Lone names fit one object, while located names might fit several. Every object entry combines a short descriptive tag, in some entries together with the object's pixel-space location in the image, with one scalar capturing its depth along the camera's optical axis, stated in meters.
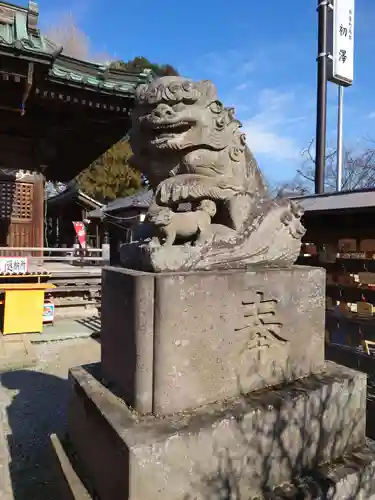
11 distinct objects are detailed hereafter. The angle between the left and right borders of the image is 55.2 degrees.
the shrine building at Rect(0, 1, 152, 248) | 5.29
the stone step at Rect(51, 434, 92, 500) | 1.85
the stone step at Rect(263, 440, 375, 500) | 1.78
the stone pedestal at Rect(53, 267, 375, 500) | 1.61
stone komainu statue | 1.99
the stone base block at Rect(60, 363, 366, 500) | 1.53
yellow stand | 6.60
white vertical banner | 5.89
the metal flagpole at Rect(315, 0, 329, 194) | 5.89
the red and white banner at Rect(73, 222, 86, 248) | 12.59
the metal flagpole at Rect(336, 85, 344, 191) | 6.74
